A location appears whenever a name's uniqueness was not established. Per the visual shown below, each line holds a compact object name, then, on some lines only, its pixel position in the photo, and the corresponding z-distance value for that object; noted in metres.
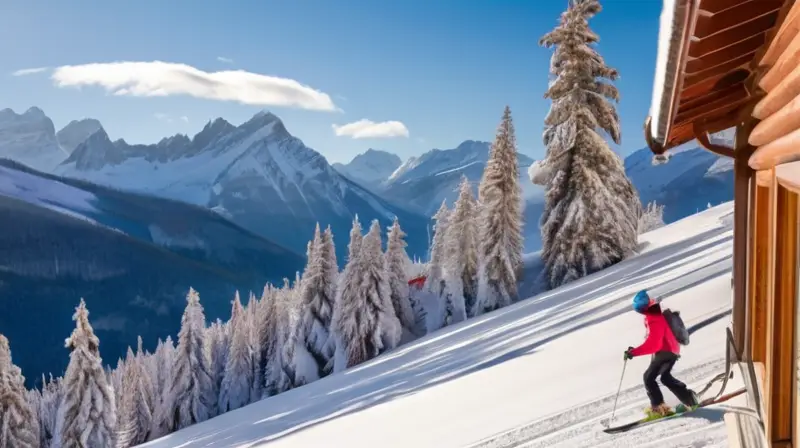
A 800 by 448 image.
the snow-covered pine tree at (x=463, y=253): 40.72
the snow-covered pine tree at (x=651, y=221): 75.54
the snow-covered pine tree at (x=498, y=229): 35.59
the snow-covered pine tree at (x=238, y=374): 50.88
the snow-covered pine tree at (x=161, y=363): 69.64
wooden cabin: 3.38
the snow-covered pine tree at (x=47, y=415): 66.75
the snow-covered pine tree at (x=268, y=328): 52.75
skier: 7.56
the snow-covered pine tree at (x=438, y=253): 45.25
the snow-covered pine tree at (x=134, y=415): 51.53
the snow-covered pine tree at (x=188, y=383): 45.34
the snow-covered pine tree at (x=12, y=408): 33.88
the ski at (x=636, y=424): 7.58
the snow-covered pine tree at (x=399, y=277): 44.66
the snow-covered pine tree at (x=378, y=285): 39.28
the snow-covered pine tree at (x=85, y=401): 34.09
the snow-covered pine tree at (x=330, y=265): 41.53
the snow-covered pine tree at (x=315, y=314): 41.03
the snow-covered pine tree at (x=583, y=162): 28.23
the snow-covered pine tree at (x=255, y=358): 51.22
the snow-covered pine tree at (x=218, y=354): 57.82
